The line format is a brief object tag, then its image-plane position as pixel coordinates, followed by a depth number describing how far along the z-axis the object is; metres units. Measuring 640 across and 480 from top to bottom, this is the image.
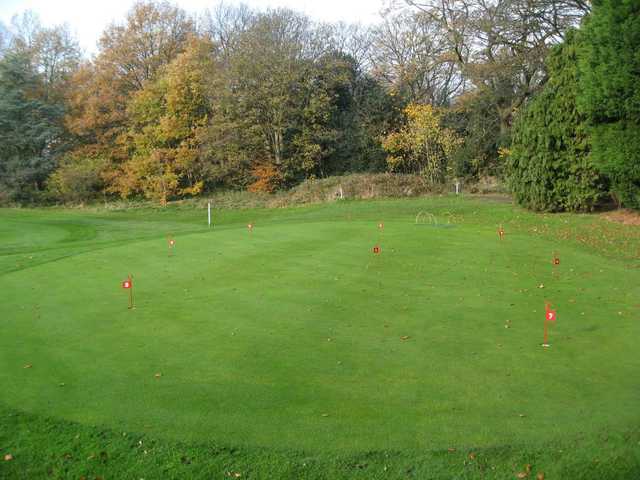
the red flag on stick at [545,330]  6.31
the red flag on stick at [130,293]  7.92
